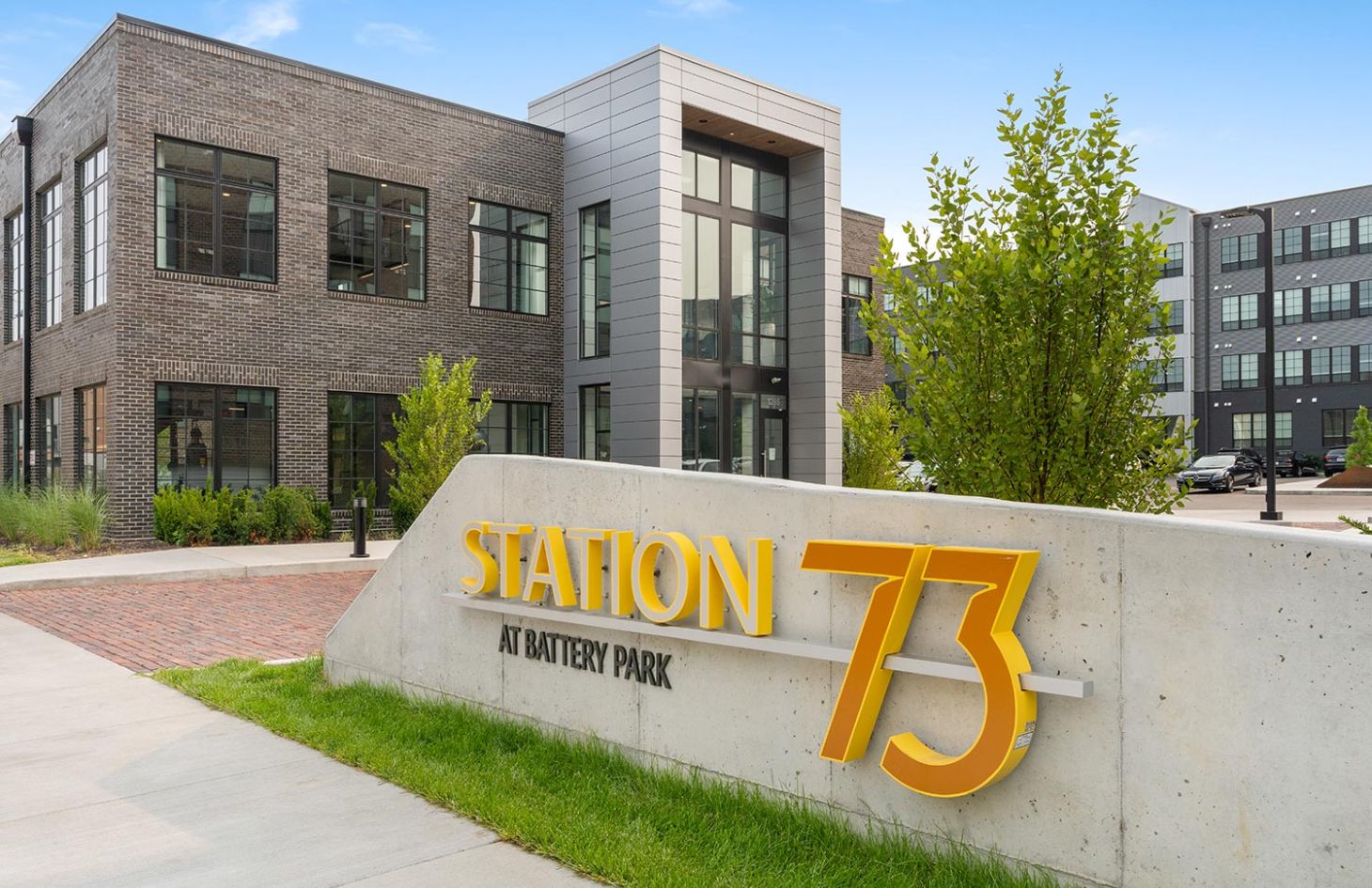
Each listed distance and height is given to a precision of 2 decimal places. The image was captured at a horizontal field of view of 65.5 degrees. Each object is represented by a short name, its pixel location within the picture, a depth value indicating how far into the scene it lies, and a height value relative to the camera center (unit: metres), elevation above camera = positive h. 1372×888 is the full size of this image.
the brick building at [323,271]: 19.48 +3.50
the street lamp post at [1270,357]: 24.83 +1.90
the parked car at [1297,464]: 55.87 -1.48
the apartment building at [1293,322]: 61.72 +6.85
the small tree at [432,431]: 19.34 +0.07
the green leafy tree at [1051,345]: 5.58 +0.49
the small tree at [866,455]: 25.16 -0.50
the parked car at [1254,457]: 47.82 -0.89
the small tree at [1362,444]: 44.66 -0.32
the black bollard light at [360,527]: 17.44 -1.51
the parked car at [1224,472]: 41.81 -1.42
